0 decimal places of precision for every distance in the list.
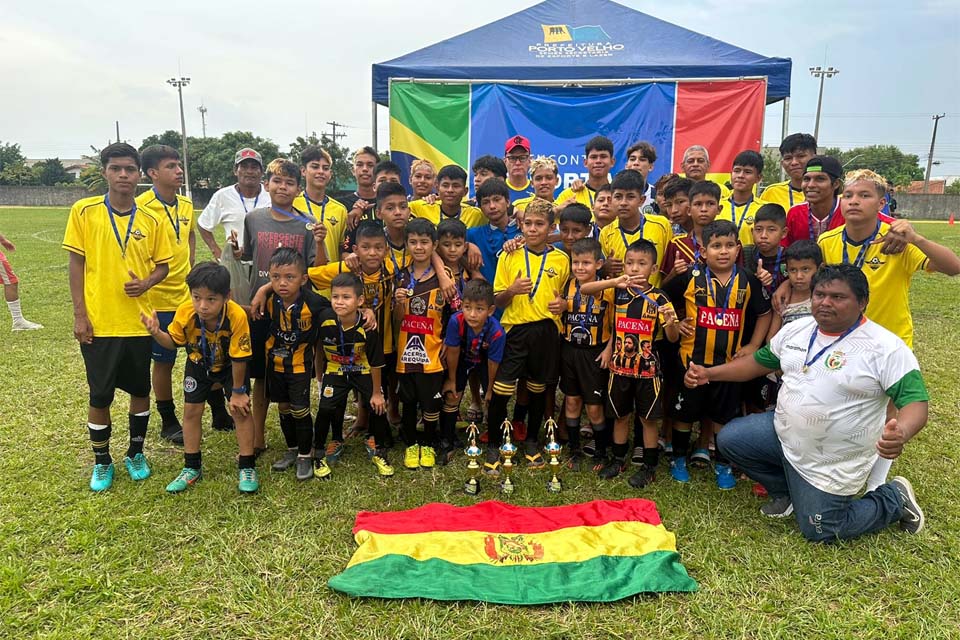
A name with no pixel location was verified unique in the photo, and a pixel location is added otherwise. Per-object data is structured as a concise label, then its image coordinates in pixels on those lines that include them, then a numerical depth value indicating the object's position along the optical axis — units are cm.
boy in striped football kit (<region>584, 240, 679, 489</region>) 370
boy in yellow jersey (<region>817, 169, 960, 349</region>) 343
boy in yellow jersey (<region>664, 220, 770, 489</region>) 373
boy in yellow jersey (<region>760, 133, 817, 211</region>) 469
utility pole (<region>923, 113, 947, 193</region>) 5756
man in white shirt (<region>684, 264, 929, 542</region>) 303
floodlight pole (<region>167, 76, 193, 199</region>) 4688
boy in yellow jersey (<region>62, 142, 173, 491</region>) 376
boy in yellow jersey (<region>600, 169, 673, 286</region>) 398
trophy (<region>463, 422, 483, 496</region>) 376
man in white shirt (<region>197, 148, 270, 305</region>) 512
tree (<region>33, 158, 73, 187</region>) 5528
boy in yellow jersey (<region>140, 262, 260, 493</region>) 370
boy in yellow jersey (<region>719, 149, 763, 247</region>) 439
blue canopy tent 716
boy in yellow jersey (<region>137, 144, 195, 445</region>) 416
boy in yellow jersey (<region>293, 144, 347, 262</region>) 453
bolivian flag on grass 282
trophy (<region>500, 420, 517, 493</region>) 375
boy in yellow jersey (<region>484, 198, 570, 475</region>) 406
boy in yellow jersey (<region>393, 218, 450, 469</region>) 407
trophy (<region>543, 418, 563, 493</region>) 371
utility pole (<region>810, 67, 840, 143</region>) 4316
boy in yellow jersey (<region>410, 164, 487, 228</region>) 463
